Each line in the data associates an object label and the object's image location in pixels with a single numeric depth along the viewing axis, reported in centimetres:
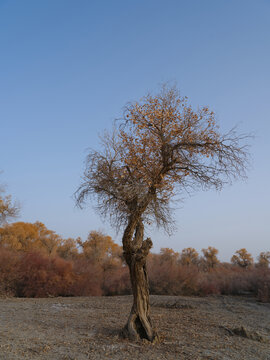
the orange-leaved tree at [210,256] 5125
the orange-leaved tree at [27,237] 3500
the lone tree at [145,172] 722
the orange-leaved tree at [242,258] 4912
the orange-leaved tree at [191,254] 5212
